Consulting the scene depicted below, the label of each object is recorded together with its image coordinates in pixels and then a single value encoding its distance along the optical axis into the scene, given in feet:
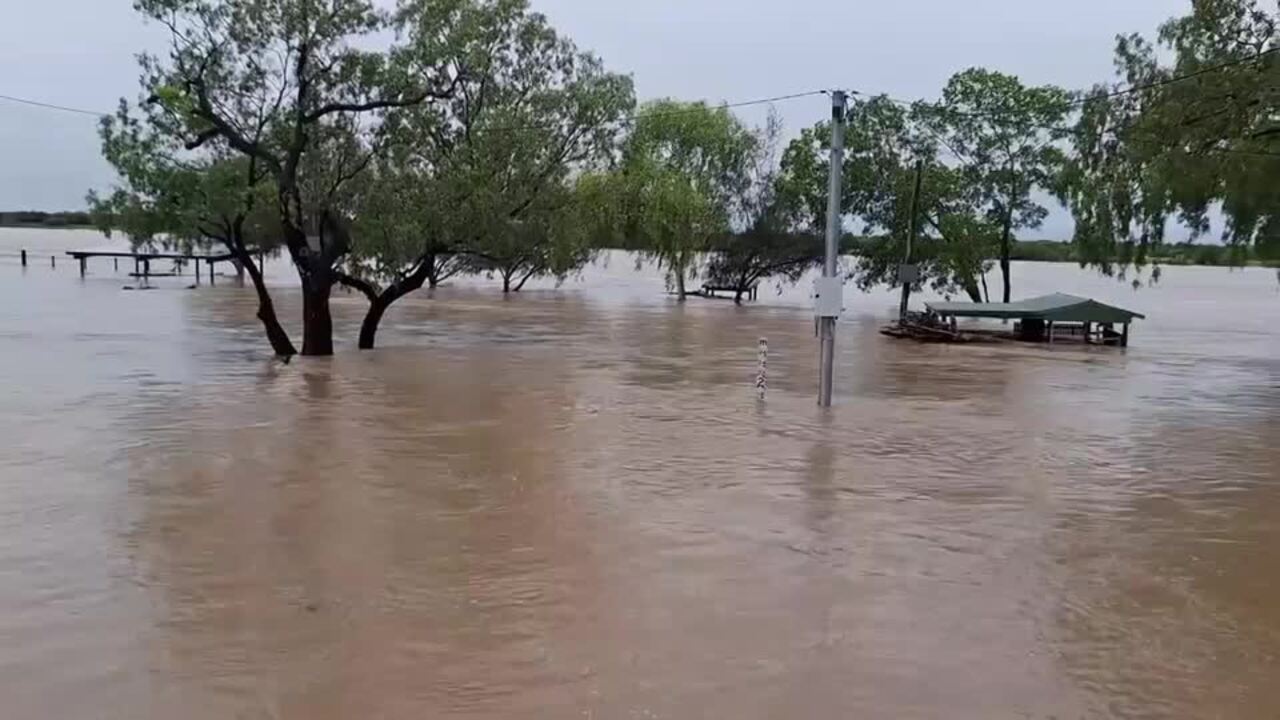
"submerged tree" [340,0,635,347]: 81.51
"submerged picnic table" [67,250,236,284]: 246.88
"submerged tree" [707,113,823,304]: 190.60
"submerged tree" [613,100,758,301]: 172.35
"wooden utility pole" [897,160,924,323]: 116.98
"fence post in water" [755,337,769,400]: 62.64
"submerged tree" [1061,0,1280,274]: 60.90
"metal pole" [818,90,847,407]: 54.44
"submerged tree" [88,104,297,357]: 74.43
